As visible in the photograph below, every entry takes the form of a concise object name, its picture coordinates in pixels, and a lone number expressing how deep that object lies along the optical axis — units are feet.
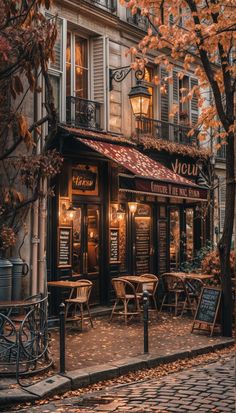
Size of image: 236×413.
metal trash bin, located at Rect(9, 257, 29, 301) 30.68
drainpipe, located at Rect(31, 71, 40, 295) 31.19
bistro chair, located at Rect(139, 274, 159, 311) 43.56
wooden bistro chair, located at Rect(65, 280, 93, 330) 37.63
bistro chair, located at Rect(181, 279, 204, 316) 44.22
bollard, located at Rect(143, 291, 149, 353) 29.86
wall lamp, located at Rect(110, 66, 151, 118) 47.09
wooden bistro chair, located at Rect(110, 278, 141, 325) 40.47
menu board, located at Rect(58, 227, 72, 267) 42.34
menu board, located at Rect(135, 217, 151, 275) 51.75
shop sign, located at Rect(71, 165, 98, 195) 44.27
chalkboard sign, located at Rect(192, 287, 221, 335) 35.81
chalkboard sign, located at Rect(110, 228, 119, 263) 47.85
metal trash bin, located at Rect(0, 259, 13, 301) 28.94
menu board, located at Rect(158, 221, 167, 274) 54.85
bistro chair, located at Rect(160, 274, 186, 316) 44.68
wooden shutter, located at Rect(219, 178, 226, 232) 68.33
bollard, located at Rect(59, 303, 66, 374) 25.34
